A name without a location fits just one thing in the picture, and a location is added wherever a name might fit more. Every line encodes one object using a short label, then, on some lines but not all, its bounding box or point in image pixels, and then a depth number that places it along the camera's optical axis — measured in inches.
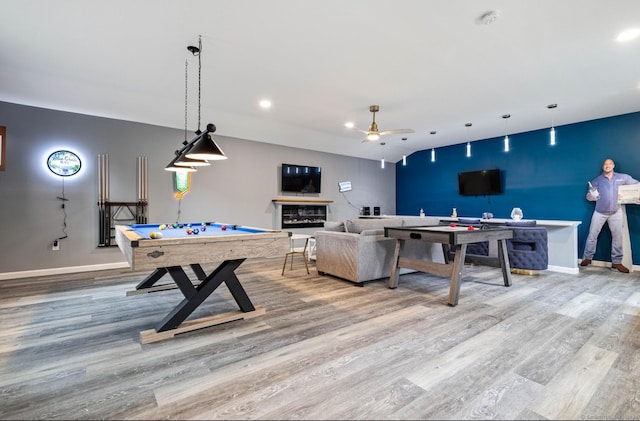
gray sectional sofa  162.4
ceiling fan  186.2
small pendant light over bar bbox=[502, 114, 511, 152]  215.1
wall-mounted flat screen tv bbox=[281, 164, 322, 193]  282.0
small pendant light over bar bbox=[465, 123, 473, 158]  239.9
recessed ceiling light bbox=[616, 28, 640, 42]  112.9
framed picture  171.2
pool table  91.4
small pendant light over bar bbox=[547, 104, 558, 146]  223.3
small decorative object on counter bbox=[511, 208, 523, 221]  221.3
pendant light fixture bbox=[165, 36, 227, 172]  117.9
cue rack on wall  200.1
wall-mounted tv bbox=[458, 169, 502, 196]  278.4
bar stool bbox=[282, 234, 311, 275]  193.2
